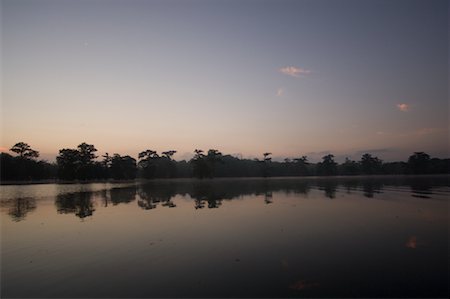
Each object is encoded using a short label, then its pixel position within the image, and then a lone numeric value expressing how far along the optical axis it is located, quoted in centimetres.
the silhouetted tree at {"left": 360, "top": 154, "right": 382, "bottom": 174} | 16762
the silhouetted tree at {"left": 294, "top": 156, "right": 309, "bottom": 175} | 18162
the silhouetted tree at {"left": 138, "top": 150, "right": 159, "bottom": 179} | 12988
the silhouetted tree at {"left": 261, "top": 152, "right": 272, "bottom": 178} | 15250
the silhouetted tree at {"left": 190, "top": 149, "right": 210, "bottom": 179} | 12356
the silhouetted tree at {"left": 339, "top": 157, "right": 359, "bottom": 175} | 17212
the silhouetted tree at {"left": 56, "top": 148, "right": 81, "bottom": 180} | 11094
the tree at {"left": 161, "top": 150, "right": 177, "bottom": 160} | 15226
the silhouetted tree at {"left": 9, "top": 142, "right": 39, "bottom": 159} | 10719
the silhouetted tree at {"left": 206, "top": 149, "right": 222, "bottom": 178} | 12988
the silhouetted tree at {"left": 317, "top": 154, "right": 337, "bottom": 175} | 16939
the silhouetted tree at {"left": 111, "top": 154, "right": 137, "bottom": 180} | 12850
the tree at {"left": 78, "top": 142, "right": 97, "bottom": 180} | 11356
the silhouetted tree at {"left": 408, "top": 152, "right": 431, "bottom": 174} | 14175
